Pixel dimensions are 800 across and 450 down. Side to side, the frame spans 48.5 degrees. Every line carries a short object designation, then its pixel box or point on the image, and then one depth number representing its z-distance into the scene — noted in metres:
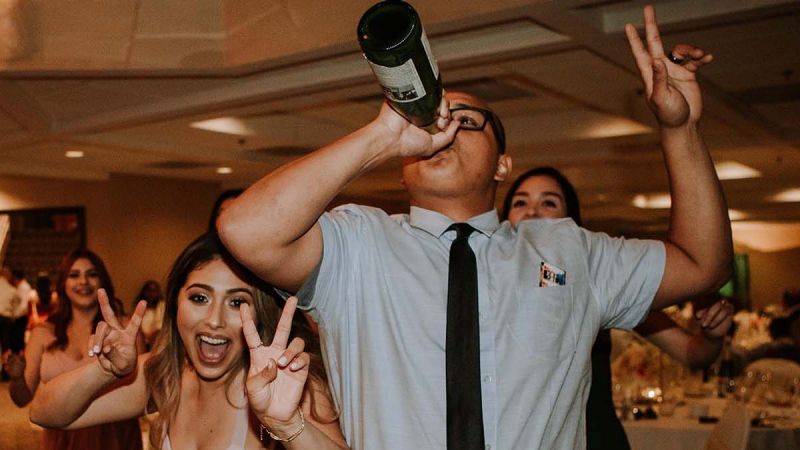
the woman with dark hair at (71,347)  3.55
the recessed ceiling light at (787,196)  15.70
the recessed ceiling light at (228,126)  10.23
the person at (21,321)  8.48
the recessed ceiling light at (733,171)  12.54
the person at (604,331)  2.80
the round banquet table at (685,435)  4.18
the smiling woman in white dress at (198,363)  2.23
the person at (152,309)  8.27
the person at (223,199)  3.55
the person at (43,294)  9.78
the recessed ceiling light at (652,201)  17.06
